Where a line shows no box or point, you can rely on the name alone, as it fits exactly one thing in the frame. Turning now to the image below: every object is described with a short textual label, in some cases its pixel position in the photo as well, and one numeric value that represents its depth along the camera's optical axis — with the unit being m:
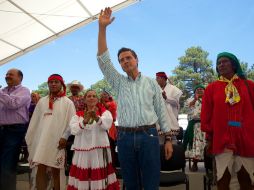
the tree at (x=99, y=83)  30.99
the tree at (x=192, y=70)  33.06
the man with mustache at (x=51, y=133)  4.26
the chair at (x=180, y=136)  6.54
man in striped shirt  2.69
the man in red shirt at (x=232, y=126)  3.24
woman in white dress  4.15
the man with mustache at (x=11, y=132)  4.51
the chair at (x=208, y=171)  4.20
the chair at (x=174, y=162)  4.51
